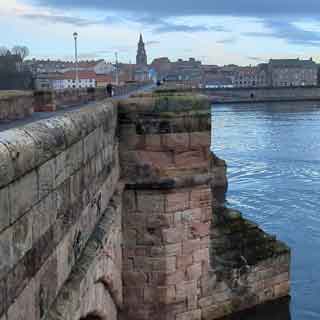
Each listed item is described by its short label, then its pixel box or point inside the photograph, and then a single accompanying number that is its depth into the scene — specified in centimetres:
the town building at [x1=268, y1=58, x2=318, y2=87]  15812
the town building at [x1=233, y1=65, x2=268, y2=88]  16500
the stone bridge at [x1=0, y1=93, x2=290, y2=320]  310
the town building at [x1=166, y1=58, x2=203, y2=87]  17412
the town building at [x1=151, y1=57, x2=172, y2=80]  18144
